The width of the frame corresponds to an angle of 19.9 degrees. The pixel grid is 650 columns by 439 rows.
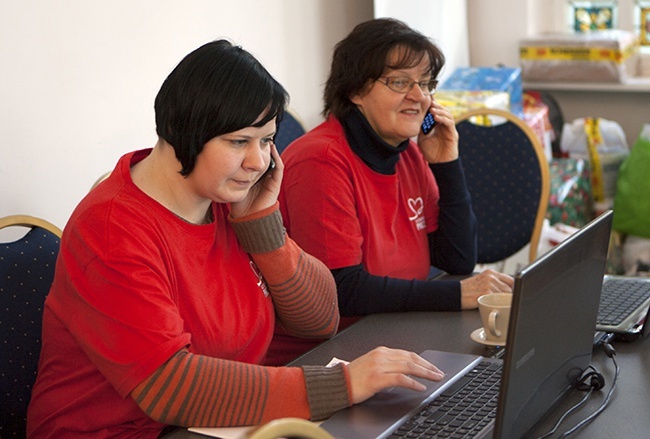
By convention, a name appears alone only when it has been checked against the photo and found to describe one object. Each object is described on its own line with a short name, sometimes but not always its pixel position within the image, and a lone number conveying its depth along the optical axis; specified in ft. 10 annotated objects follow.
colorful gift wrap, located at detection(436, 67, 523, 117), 15.96
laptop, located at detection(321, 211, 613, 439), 7.89
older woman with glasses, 10.13
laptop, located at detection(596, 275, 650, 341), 9.44
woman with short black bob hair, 8.56
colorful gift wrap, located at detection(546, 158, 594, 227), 15.66
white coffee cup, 9.27
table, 8.50
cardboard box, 17.06
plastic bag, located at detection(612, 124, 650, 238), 16.41
